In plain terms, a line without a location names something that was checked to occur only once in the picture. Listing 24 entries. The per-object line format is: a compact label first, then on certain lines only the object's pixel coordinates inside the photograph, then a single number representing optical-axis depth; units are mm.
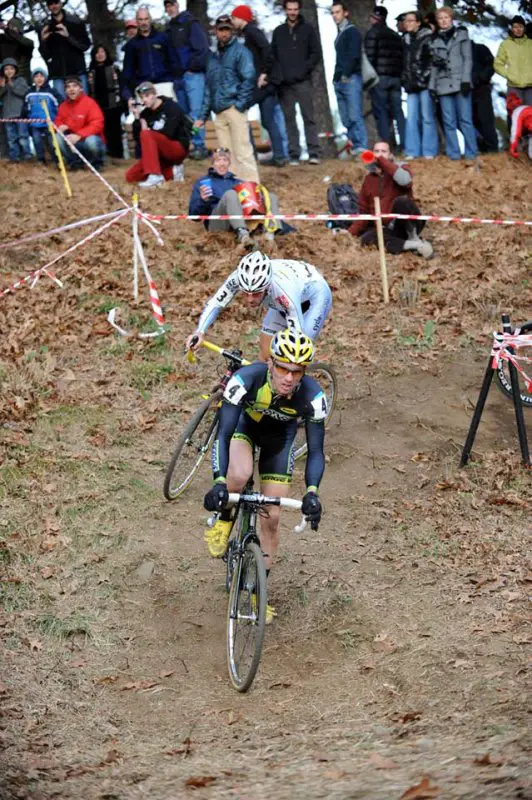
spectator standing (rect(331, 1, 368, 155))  16750
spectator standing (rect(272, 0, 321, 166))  16891
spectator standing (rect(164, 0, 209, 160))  17656
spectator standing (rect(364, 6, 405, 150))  17188
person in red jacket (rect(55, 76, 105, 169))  17578
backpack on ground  15539
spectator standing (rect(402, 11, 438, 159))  16781
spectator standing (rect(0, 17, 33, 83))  19078
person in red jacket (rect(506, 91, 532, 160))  17406
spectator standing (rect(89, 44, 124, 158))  18672
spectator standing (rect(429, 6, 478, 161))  16688
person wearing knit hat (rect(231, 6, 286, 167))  17156
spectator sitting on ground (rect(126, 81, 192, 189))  16516
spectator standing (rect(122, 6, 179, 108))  17594
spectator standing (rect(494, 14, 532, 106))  16984
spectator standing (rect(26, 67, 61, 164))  17953
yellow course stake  17109
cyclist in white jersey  8164
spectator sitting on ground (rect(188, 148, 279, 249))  14766
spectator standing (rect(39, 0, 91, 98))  17969
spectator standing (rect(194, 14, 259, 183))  15945
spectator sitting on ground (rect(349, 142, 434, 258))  14422
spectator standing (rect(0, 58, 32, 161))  18328
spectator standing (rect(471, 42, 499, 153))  17344
